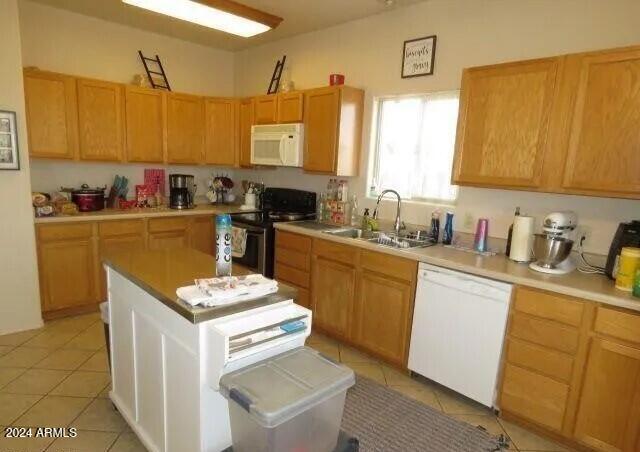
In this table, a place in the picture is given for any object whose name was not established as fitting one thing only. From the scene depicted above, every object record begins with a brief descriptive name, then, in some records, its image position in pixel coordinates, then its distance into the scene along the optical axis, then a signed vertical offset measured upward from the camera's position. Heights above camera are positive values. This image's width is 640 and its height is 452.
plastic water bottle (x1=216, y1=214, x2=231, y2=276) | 1.62 -0.35
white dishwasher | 2.23 -0.94
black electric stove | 3.60 -0.50
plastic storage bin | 1.12 -0.69
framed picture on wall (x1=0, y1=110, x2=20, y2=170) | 2.82 +0.11
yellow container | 1.92 -0.40
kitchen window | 3.04 +0.25
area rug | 2.08 -1.44
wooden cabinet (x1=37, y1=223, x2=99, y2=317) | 3.21 -0.95
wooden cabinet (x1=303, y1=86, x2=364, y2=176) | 3.32 +0.38
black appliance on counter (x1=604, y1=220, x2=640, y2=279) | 2.04 -0.29
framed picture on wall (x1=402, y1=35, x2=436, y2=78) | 3.01 +0.96
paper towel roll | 2.38 -0.35
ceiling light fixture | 2.33 +0.99
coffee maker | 4.14 -0.31
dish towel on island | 1.39 -0.47
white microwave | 3.59 +0.24
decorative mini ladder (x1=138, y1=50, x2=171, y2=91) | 4.07 +0.98
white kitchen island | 1.35 -0.69
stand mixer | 2.18 -0.34
